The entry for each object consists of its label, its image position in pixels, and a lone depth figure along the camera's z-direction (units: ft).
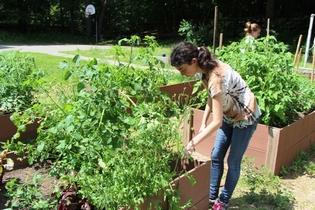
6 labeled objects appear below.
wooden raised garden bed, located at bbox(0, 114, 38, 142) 14.32
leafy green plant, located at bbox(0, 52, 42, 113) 14.69
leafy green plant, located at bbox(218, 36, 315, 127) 14.98
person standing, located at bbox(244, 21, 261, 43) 21.15
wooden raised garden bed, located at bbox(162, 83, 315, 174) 14.62
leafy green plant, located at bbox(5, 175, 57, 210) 8.88
